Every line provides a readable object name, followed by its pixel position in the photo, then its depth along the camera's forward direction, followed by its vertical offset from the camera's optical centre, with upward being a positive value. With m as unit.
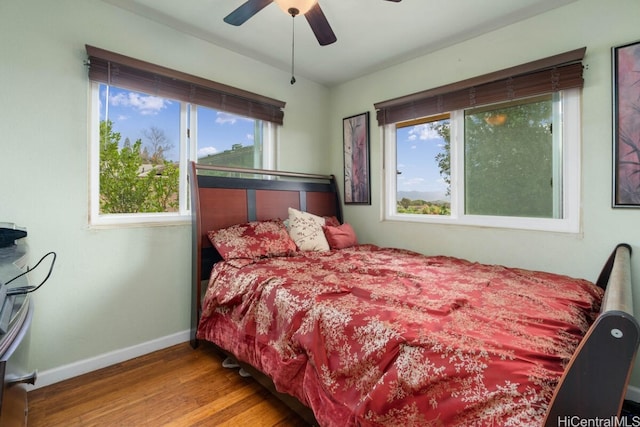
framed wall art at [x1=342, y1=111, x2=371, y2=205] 3.24 +0.62
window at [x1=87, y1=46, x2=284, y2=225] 2.11 +0.67
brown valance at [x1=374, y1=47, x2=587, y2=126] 2.00 +0.99
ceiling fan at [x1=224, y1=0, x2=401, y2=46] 1.73 +1.20
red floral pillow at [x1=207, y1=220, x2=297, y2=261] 2.31 -0.20
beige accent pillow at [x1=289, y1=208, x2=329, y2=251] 2.65 -0.15
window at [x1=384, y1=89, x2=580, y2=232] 2.13 +0.42
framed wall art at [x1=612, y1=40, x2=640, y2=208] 1.81 +0.54
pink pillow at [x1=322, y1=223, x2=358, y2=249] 2.85 -0.20
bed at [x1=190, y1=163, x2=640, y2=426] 0.79 -0.43
